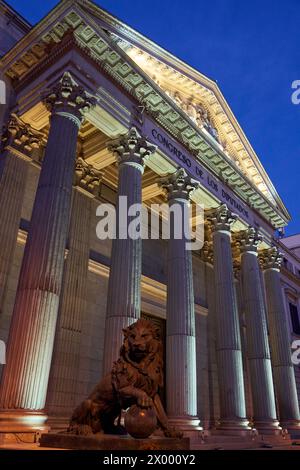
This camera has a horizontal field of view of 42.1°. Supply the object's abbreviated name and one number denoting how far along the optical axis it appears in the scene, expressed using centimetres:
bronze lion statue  619
